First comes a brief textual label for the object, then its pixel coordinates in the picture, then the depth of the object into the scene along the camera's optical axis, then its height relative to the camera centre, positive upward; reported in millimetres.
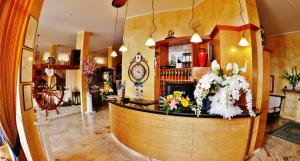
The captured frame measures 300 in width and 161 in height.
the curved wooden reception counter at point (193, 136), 2770 -969
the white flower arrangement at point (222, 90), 2543 -156
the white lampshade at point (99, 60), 12731 +1632
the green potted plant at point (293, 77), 6516 +131
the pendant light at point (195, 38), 3422 +875
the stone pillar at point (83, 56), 7254 +1105
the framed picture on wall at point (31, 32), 2019 +617
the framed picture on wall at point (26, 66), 2000 +185
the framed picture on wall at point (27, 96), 2040 -196
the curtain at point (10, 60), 1762 +231
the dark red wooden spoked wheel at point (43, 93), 6453 -477
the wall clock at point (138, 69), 5652 +399
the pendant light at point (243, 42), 3208 +746
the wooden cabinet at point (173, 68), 4363 +433
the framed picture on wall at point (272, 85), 7414 -210
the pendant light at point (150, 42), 3977 +931
